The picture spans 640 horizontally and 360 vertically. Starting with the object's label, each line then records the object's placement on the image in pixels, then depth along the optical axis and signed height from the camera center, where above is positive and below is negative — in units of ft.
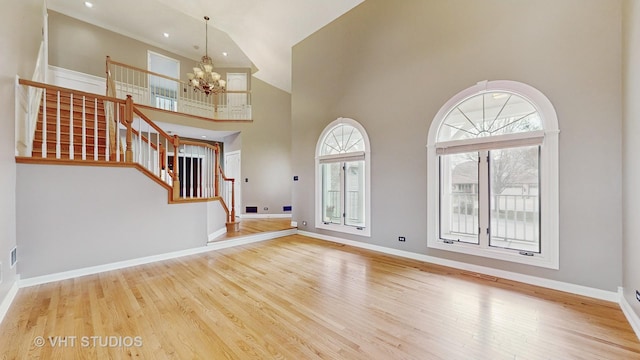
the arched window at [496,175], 9.67 +0.27
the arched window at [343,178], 15.69 +0.15
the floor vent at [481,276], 10.43 -4.14
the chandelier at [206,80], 17.77 +7.46
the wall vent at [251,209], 26.50 -3.19
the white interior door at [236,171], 26.37 +1.01
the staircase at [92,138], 10.30 +2.12
